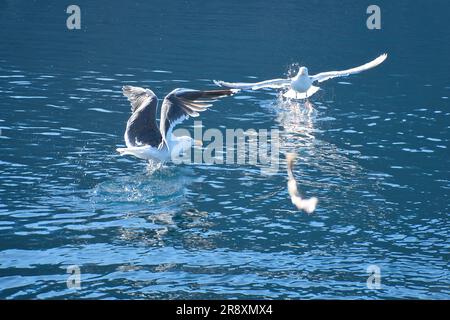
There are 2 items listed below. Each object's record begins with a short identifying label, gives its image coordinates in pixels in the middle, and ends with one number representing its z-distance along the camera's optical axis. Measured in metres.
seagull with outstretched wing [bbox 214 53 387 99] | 26.23
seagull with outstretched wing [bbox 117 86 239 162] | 19.58
